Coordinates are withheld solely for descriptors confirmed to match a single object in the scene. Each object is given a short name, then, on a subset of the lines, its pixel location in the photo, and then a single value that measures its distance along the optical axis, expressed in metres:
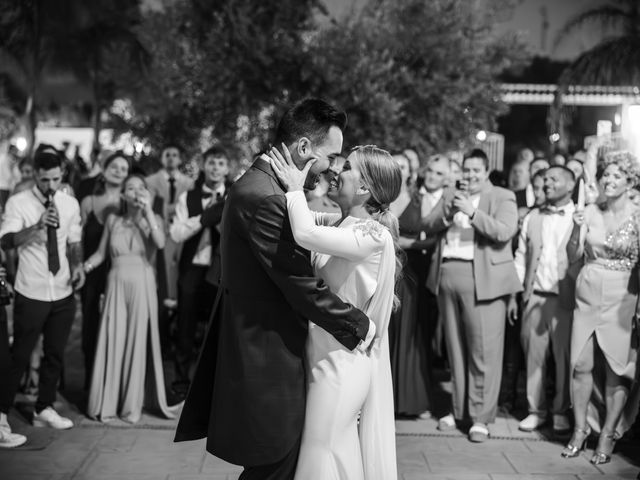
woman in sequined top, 6.00
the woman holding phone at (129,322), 6.68
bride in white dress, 3.70
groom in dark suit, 3.57
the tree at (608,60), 16.48
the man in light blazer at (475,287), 6.55
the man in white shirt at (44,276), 6.22
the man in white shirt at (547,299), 6.70
